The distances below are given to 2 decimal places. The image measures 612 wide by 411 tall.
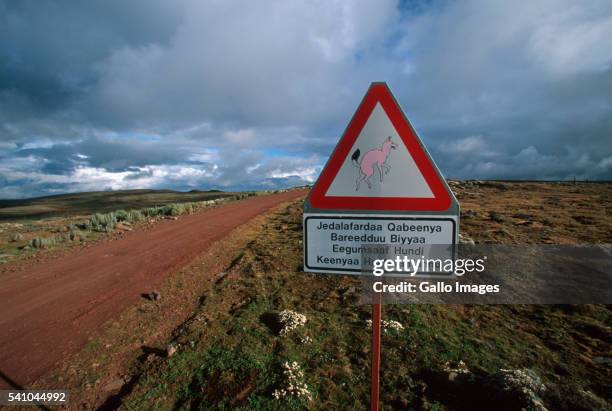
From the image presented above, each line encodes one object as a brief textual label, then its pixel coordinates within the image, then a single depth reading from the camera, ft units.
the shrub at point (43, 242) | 32.20
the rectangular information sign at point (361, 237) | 6.78
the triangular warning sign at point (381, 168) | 7.00
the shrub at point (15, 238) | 37.08
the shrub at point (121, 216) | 48.00
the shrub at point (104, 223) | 39.75
